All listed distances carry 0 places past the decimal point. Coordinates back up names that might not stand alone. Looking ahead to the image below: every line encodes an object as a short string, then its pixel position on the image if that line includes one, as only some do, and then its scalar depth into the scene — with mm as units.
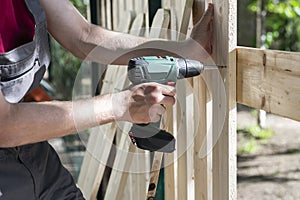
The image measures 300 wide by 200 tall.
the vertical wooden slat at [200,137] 2002
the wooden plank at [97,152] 3137
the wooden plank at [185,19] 2063
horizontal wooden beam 1517
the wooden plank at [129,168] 2799
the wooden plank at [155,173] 2197
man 1547
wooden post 1770
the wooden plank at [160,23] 2387
